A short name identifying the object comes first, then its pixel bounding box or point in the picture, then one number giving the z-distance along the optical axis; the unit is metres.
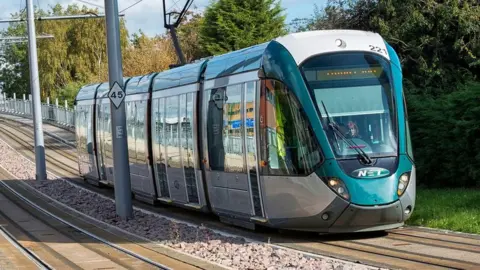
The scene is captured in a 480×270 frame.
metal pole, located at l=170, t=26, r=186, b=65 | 26.47
